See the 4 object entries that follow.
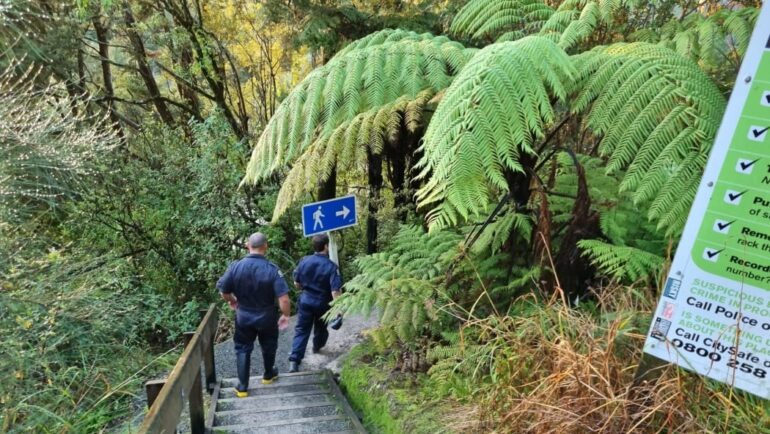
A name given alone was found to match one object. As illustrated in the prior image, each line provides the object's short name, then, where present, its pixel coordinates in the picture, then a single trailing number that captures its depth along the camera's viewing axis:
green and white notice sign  1.61
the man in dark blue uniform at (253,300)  5.00
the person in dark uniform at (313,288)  5.64
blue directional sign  5.70
